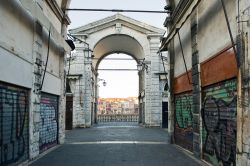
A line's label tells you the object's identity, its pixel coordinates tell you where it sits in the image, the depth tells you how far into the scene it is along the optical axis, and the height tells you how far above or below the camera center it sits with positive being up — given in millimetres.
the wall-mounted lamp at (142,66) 18402 +2865
